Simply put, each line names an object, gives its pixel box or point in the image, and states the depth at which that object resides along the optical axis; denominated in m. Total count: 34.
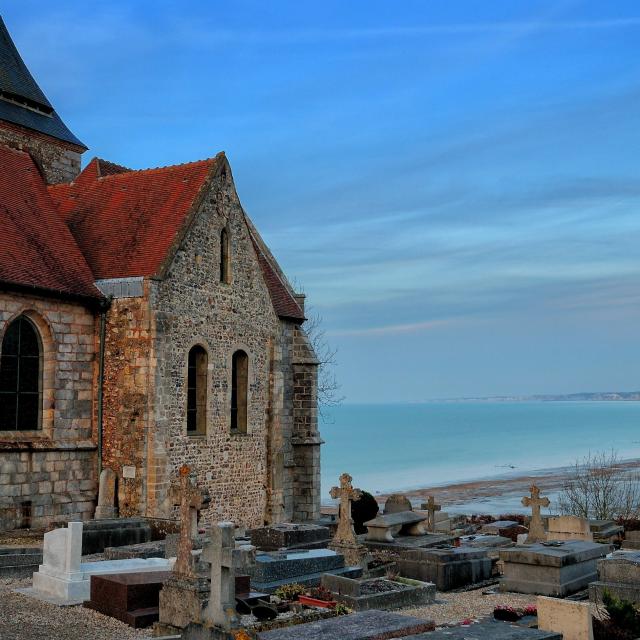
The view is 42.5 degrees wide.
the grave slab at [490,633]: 7.88
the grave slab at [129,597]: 9.81
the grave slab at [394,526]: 15.64
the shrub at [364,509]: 21.25
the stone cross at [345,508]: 13.73
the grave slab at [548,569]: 12.36
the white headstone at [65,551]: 11.05
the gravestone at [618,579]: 11.44
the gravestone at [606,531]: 17.88
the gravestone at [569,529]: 15.48
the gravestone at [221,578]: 8.24
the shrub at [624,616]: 9.09
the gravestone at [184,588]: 9.01
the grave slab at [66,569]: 10.84
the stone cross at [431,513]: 18.86
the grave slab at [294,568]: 11.81
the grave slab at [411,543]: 15.00
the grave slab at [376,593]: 11.00
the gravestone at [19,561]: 12.16
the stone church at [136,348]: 16.36
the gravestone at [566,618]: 8.67
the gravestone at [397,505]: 20.56
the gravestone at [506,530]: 19.77
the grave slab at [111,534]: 13.84
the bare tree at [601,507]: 23.27
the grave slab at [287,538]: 14.35
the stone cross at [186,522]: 9.29
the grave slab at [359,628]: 7.98
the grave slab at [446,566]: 13.23
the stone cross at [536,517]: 16.16
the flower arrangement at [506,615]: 10.40
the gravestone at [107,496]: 16.58
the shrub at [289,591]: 11.09
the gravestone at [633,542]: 15.82
